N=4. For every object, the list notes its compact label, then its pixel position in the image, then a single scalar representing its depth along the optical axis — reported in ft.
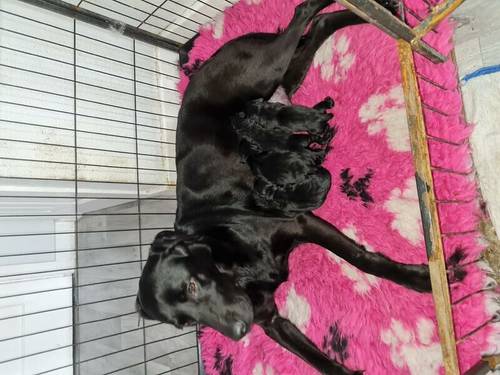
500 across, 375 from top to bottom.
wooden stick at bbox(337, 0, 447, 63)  3.91
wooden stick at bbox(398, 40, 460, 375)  4.33
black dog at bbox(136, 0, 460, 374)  5.13
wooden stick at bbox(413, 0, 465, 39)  4.15
